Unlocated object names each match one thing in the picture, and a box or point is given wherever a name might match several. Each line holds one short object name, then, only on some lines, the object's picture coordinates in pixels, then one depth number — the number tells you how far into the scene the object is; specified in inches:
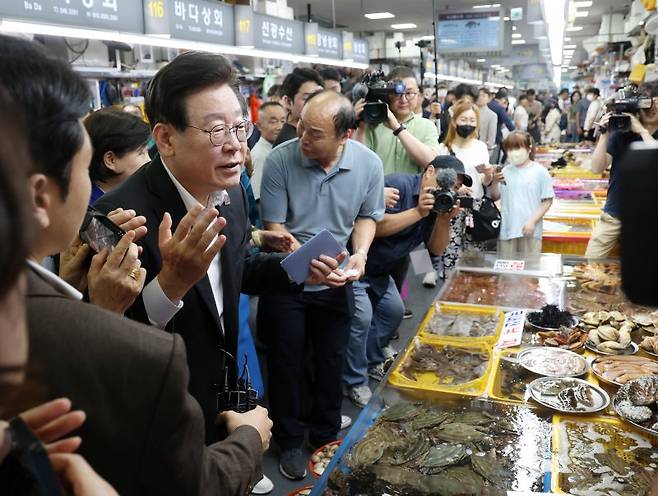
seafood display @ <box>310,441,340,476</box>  105.0
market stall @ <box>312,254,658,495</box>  75.5
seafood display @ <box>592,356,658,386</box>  92.4
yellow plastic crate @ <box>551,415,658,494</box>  74.2
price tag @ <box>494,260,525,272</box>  147.5
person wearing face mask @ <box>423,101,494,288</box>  177.5
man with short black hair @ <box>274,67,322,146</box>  163.0
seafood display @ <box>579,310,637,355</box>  103.4
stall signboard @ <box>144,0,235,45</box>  176.1
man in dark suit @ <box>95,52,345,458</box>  65.2
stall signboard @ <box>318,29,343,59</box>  307.9
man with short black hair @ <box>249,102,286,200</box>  175.5
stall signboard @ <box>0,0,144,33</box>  134.1
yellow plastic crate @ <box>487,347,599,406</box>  91.4
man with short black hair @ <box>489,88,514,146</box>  350.6
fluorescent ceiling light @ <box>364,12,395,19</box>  562.7
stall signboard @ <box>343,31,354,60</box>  344.5
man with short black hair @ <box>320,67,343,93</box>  212.4
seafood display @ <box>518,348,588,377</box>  96.7
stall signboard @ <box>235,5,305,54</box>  226.2
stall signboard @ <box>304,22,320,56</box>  285.4
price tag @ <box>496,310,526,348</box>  108.6
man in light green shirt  144.9
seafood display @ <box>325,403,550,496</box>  74.6
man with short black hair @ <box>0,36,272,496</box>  28.8
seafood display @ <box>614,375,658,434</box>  80.4
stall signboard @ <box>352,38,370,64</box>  362.9
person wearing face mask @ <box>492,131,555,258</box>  172.7
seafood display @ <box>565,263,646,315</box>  122.4
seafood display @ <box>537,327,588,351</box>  105.9
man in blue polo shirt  110.3
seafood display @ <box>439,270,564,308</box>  129.6
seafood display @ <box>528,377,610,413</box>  86.6
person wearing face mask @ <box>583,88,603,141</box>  466.8
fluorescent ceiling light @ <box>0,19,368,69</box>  135.1
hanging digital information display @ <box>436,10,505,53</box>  463.5
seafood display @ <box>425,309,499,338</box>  115.6
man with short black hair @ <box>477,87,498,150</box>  328.2
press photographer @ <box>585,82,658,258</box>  153.1
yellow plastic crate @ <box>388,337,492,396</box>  93.5
